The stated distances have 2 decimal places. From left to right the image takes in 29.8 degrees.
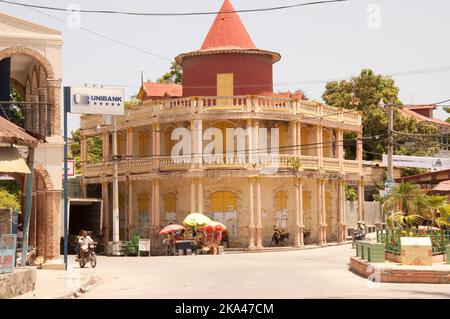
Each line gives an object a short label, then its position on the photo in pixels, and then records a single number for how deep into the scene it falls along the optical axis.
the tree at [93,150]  65.94
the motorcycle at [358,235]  41.59
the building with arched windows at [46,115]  28.64
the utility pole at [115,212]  40.72
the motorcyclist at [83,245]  30.45
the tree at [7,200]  32.53
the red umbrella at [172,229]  40.03
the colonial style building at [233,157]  43.66
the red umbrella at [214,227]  40.34
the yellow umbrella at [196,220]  40.12
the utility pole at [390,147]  41.88
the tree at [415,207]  30.83
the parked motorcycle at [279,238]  43.91
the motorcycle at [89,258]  30.30
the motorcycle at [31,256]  28.35
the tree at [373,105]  62.91
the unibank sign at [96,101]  33.12
